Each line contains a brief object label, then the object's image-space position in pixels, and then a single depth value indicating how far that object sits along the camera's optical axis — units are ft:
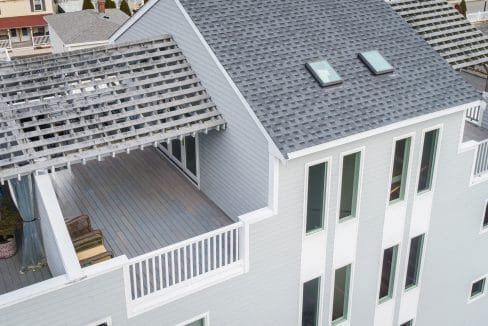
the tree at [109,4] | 171.42
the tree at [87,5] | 173.37
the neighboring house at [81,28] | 126.82
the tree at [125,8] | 169.37
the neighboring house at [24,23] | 165.61
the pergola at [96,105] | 38.45
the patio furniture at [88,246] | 39.29
